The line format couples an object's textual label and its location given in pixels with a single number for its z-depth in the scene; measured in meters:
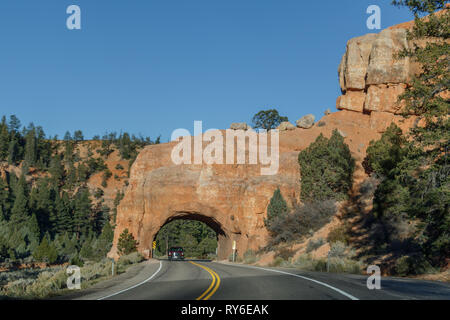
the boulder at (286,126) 64.69
